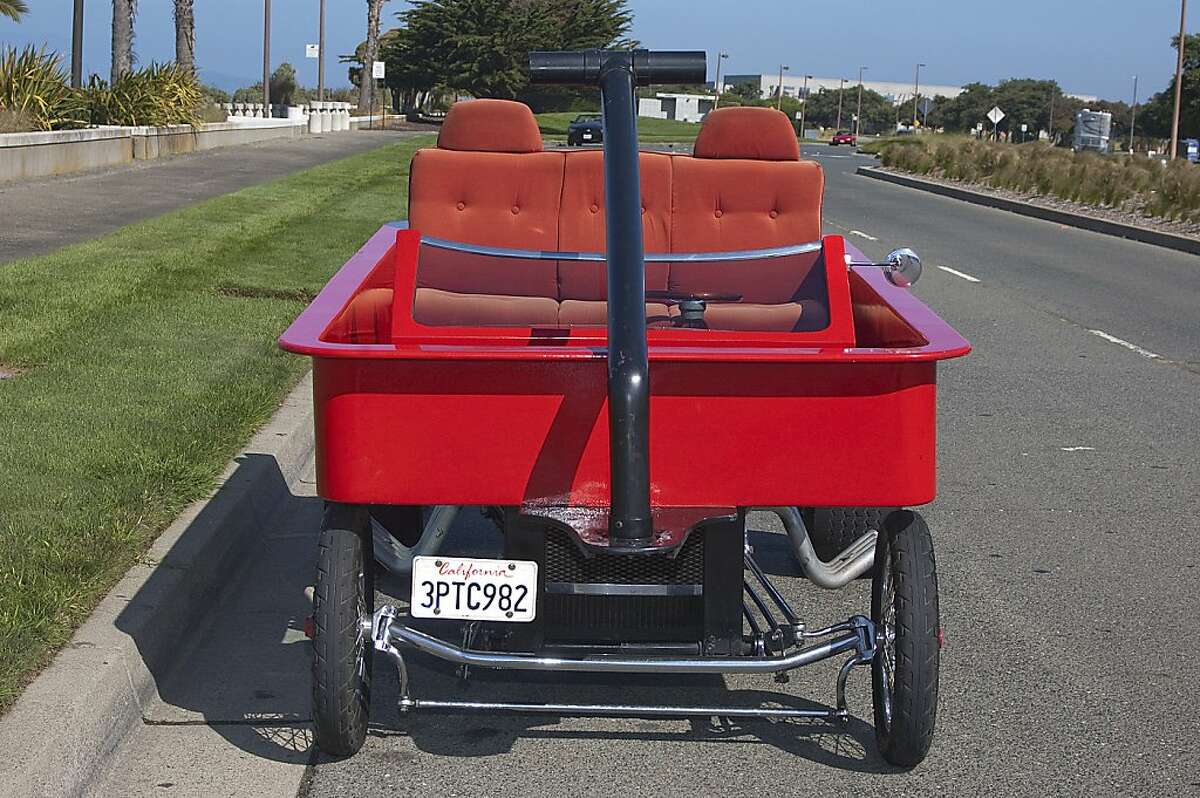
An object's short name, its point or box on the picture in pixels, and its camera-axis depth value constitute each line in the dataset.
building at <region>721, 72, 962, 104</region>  183.75
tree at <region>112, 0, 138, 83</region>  34.16
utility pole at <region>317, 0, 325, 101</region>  65.12
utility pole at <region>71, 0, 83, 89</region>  30.25
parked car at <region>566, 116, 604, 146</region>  52.00
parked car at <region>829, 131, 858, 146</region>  95.75
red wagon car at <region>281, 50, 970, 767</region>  3.98
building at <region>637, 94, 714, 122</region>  133.50
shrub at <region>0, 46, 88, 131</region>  25.02
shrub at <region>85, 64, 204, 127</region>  29.70
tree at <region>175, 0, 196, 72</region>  42.84
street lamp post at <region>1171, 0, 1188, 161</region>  52.51
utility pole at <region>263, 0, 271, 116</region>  51.84
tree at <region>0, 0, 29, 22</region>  27.94
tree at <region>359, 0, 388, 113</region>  74.75
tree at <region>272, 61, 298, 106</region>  77.19
